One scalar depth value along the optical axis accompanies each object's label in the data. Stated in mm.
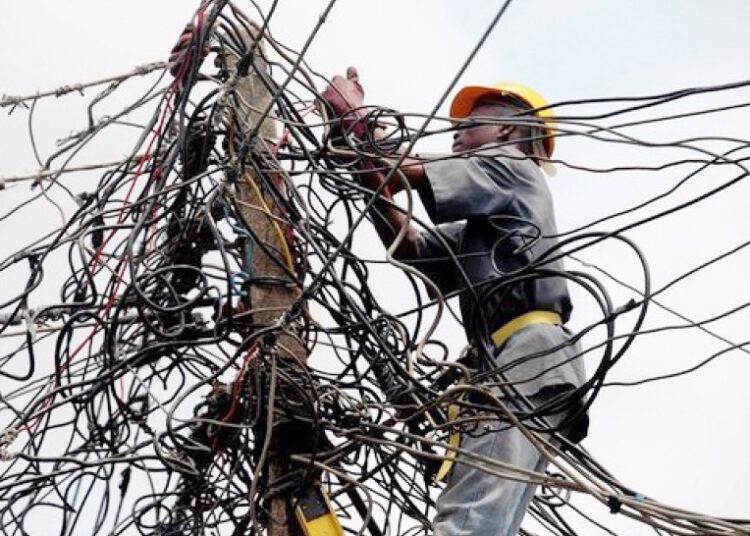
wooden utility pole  9234
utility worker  8086
